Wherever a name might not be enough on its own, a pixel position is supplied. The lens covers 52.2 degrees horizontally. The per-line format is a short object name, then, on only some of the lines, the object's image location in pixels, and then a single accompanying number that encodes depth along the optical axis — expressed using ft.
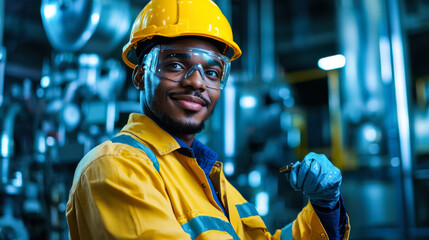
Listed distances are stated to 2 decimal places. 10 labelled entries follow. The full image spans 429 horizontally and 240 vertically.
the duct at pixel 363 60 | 15.21
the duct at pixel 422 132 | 17.32
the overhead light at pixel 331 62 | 19.26
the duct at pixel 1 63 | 10.59
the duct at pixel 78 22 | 10.25
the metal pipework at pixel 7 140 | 10.56
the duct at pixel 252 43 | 18.83
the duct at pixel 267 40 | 19.52
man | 3.64
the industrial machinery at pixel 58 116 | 10.36
